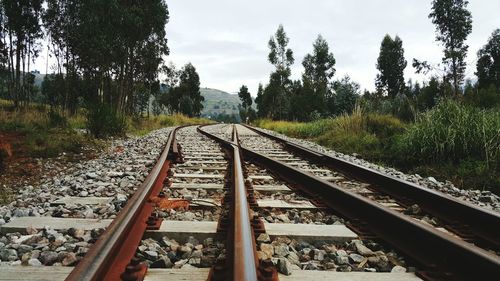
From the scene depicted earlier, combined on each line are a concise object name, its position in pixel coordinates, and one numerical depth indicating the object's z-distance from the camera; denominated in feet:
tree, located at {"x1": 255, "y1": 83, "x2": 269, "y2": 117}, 239.54
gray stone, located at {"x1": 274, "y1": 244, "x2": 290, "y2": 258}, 6.11
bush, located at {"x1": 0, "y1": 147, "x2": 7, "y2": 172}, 16.32
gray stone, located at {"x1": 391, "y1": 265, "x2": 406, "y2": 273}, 5.51
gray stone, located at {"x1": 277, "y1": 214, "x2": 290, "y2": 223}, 8.20
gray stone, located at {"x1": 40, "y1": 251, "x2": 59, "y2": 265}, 5.56
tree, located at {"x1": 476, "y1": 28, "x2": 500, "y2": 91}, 191.67
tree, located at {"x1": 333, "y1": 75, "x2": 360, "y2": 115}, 83.72
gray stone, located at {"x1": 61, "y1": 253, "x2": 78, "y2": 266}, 5.45
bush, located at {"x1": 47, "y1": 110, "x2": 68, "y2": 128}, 29.99
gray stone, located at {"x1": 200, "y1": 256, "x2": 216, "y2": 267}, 5.65
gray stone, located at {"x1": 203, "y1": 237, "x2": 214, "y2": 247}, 6.58
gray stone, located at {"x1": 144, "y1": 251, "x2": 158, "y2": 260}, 5.76
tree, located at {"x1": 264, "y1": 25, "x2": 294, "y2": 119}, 150.30
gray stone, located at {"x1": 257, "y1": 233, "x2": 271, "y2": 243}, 6.67
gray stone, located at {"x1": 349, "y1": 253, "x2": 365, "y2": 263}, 6.00
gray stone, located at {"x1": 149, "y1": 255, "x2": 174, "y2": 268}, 5.55
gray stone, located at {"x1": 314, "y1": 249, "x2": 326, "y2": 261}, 6.11
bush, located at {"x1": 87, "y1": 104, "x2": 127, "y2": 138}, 29.40
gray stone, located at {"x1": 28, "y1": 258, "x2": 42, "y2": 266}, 5.39
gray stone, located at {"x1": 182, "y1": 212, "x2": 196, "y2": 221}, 8.08
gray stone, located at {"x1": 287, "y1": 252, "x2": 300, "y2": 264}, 5.87
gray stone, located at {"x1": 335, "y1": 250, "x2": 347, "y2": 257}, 6.12
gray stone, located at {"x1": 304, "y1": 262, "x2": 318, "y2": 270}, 5.64
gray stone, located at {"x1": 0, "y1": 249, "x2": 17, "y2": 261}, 5.64
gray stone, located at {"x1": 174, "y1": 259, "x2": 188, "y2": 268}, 5.60
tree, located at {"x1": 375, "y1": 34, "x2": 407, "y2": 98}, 172.04
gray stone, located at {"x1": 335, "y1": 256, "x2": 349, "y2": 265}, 5.90
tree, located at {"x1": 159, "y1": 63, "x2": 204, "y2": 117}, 210.59
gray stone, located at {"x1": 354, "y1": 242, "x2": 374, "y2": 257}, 6.29
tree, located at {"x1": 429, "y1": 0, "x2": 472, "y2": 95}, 109.29
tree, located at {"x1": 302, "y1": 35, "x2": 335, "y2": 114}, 171.15
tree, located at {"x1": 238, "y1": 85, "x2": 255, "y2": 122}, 290.40
